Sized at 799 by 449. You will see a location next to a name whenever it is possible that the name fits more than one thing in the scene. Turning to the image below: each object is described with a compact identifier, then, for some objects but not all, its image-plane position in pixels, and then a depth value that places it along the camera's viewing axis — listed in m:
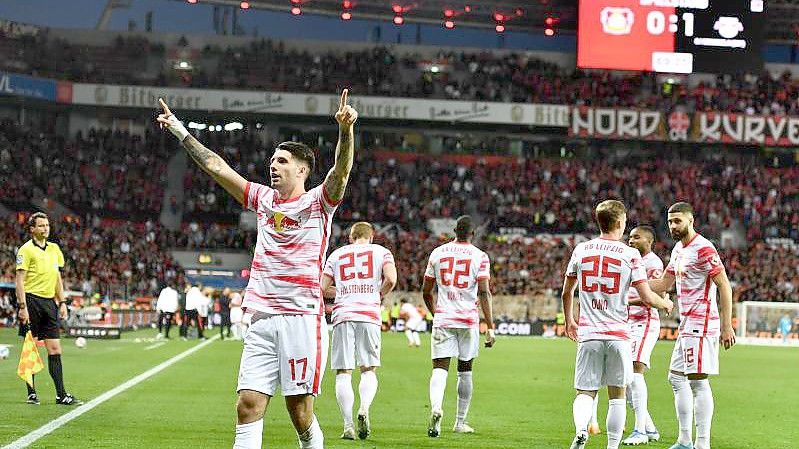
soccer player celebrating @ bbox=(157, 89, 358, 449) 7.76
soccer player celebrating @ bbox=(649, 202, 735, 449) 11.37
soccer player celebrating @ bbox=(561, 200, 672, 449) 10.51
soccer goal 50.50
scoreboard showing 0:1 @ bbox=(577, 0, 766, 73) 48.94
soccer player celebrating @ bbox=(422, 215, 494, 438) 13.59
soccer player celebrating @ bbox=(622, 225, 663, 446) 12.91
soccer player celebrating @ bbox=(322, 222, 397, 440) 12.91
